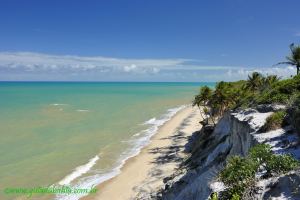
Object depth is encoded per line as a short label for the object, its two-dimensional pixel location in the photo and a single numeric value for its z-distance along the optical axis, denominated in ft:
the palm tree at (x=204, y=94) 136.15
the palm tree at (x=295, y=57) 119.14
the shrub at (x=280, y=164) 29.19
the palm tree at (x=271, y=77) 143.45
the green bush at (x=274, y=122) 44.19
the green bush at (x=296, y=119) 38.45
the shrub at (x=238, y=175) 28.50
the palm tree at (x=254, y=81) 157.53
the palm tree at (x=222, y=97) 128.67
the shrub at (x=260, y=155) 31.14
